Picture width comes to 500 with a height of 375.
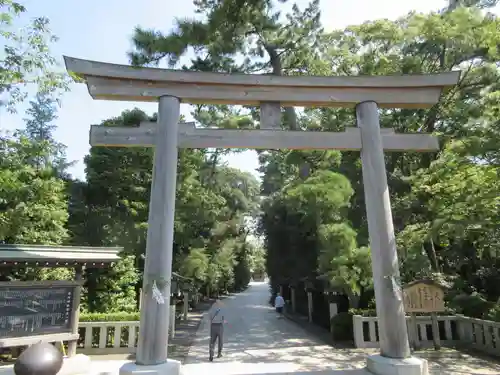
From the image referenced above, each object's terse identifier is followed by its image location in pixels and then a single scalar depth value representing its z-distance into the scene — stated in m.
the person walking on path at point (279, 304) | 19.89
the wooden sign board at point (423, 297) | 9.09
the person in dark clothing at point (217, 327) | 8.83
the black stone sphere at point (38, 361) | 5.05
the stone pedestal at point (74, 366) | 6.98
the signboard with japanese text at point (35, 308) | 6.82
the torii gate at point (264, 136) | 5.82
